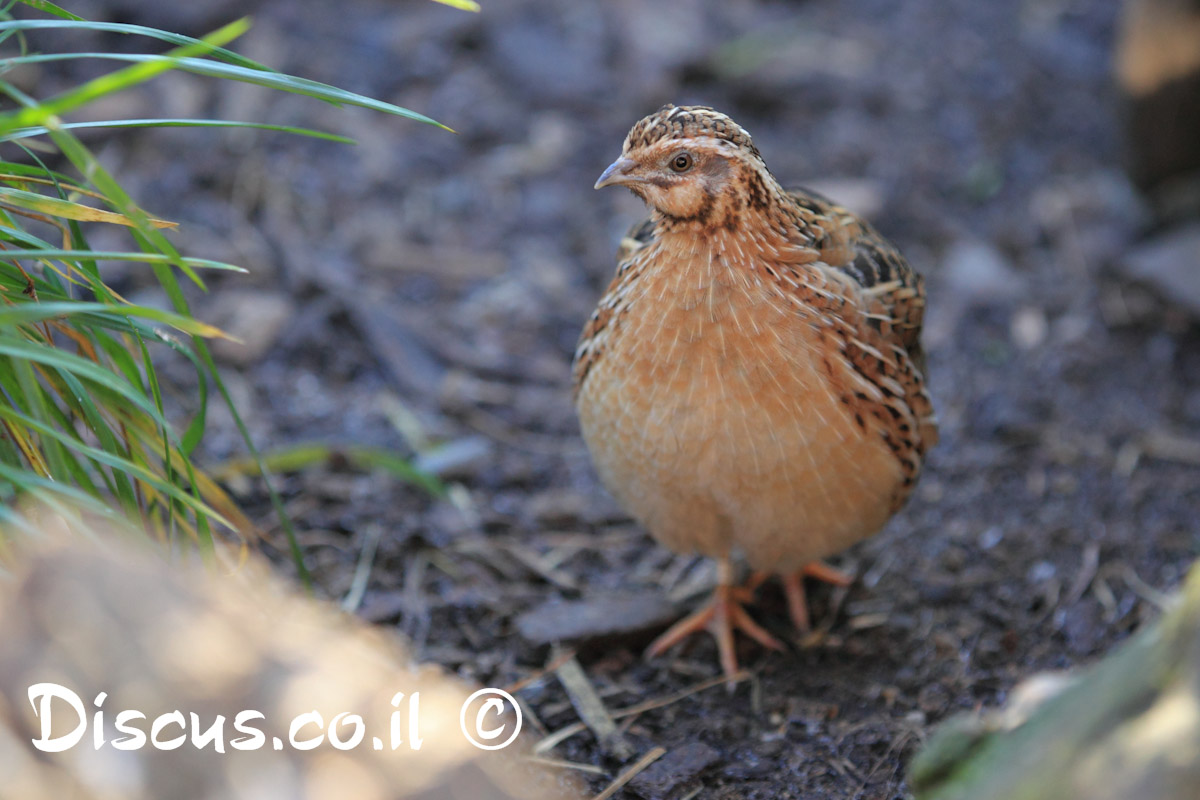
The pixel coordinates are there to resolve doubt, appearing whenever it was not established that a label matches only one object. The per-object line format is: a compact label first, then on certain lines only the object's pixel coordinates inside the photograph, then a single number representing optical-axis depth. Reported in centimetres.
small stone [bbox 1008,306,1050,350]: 500
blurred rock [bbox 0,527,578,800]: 151
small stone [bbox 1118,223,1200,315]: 496
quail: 279
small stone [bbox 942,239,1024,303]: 529
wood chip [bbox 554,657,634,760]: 306
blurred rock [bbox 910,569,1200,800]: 145
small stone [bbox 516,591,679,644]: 343
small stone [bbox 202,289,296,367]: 456
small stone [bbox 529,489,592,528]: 410
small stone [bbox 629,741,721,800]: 282
